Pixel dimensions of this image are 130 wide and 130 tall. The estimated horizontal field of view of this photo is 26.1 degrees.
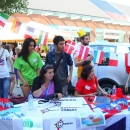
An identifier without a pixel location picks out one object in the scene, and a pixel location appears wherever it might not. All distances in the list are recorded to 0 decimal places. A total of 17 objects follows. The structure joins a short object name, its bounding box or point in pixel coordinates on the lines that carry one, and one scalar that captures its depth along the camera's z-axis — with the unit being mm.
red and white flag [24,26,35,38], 7323
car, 6652
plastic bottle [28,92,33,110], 3444
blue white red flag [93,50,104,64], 5785
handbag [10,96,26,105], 4150
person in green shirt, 4859
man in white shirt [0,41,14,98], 5439
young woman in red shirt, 4473
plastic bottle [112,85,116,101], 4031
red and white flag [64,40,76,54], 5066
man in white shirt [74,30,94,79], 5320
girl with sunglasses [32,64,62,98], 4137
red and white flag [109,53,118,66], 6621
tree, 8305
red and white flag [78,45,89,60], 5250
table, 3084
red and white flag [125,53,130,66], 6515
